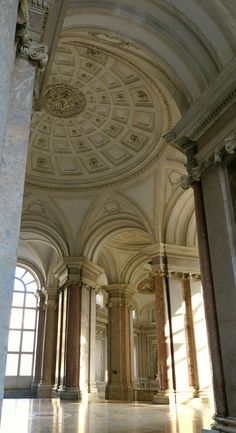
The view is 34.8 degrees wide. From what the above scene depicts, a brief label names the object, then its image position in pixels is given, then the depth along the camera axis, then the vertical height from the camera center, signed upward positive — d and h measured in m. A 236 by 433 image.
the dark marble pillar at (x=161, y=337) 11.10 +1.19
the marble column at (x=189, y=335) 11.33 +1.25
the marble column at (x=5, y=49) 2.38 +2.02
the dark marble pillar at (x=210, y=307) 5.07 +0.94
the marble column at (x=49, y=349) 15.88 +1.25
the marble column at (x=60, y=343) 13.52 +1.25
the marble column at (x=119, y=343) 15.56 +1.45
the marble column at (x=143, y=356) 22.44 +1.27
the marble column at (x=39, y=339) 16.70 +1.75
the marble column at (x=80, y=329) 12.71 +1.69
